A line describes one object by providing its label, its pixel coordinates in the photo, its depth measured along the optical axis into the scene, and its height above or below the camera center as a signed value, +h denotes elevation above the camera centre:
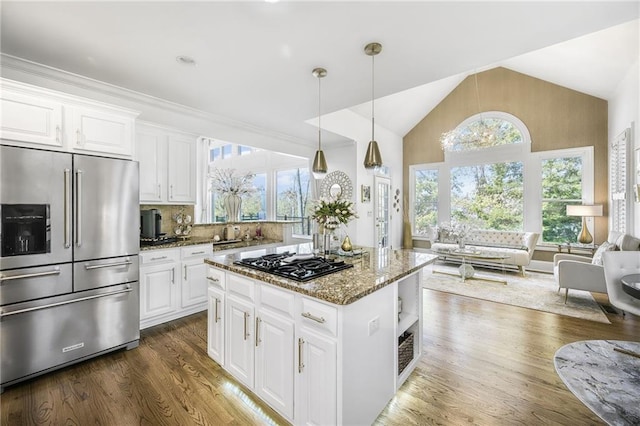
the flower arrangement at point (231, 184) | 4.49 +0.46
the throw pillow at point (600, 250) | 3.66 -0.53
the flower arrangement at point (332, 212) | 2.53 +0.00
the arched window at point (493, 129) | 6.08 +1.93
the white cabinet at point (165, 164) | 3.36 +0.62
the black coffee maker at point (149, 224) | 3.45 -0.16
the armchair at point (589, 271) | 3.54 -0.80
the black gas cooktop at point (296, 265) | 1.83 -0.40
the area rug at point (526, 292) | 3.61 -1.26
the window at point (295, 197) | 6.50 +0.36
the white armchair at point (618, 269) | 2.71 -0.57
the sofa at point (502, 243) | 5.38 -0.70
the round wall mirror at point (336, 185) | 5.49 +0.55
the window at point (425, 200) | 7.33 +0.34
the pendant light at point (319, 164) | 2.93 +0.51
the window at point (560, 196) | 5.60 +0.35
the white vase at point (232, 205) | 4.47 +0.10
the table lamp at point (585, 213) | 4.89 -0.01
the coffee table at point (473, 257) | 5.02 -0.84
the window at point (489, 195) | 6.25 +0.41
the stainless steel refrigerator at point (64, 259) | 2.04 -0.40
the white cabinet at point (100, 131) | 2.36 +0.73
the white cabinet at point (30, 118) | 2.04 +0.73
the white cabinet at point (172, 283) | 3.03 -0.85
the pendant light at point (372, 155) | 2.37 +0.52
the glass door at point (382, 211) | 6.21 +0.03
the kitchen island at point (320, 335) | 1.50 -0.81
